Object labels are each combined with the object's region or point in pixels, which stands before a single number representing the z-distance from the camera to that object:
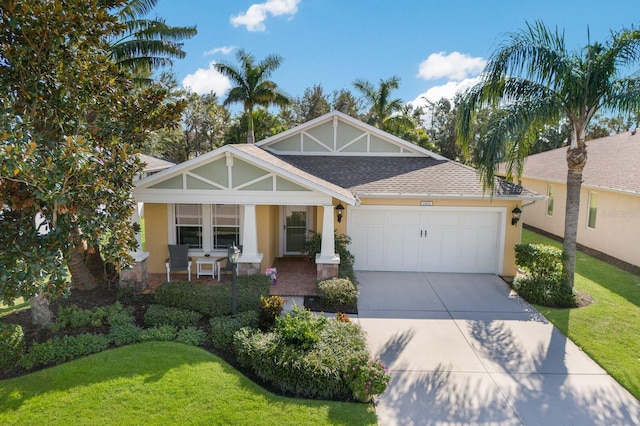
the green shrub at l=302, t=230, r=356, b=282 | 11.99
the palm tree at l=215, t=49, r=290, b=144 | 23.28
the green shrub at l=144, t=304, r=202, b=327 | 8.80
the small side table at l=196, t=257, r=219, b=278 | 11.95
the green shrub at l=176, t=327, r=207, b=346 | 8.05
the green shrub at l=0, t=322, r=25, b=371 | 7.08
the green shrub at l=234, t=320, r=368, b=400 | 6.56
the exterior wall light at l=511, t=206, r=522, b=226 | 12.70
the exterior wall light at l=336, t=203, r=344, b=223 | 12.86
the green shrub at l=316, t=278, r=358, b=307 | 10.26
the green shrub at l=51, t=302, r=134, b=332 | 8.59
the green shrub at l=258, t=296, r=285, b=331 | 8.37
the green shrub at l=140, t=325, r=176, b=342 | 8.09
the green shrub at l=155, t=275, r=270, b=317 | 9.36
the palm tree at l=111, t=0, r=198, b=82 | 13.29
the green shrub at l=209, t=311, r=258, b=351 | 7.96
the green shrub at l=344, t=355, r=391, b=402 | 6.35
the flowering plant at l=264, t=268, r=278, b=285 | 11.31
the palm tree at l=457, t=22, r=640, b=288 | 10.02
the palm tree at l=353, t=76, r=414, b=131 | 27.11
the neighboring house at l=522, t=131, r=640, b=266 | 14.48
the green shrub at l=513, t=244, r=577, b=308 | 10.65
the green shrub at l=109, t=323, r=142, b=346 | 7.98
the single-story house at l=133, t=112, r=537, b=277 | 10.80
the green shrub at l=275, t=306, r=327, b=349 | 7.14
